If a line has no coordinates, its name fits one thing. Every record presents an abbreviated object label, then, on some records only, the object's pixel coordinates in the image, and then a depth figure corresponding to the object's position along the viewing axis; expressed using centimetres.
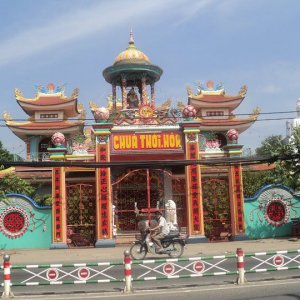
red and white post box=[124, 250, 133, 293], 913
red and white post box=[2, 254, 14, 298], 891
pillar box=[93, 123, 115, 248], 2002
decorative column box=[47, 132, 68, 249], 1991
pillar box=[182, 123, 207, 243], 2042
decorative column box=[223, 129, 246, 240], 2086
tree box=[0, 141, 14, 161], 4288
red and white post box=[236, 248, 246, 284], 950
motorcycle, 1459
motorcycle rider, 1448
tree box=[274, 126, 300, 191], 1975
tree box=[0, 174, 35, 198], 1900
